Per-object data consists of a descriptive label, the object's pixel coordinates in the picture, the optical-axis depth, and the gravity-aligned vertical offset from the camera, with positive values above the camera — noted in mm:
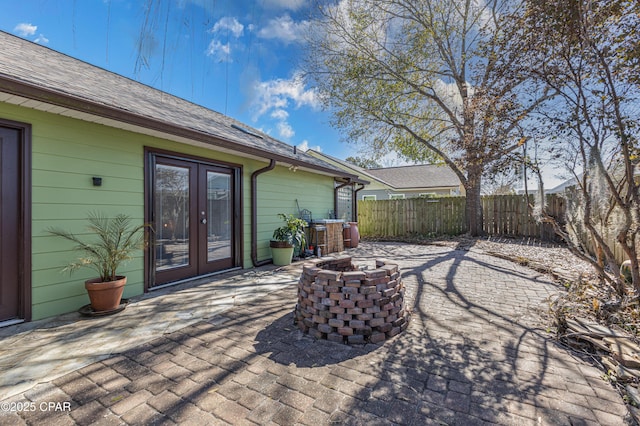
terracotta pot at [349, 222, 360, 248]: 8897 -537
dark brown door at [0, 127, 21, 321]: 2824 +13
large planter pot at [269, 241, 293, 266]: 5995 -689
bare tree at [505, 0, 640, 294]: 2693 +1140
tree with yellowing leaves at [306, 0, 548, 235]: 9391 +5284
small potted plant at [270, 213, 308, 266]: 6004 -471
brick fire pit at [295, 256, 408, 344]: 2561 -810
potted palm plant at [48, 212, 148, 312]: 3141 -386
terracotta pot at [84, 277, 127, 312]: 3102 -776
